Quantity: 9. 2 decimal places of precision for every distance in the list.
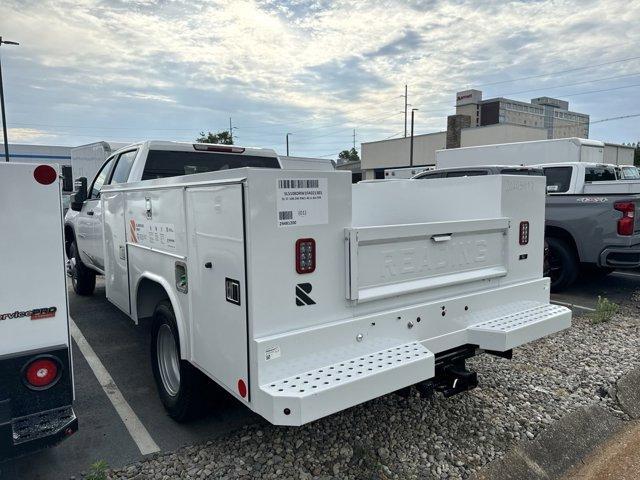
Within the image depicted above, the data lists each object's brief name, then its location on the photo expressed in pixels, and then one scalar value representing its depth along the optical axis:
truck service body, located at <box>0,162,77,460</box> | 2.41
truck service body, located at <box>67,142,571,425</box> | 2.50
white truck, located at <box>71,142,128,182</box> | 10.46
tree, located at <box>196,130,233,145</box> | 40.19
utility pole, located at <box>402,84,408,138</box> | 52.69
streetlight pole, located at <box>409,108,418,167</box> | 42.34
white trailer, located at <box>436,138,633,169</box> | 13.63
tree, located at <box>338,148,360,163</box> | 85.62
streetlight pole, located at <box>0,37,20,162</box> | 17.81
